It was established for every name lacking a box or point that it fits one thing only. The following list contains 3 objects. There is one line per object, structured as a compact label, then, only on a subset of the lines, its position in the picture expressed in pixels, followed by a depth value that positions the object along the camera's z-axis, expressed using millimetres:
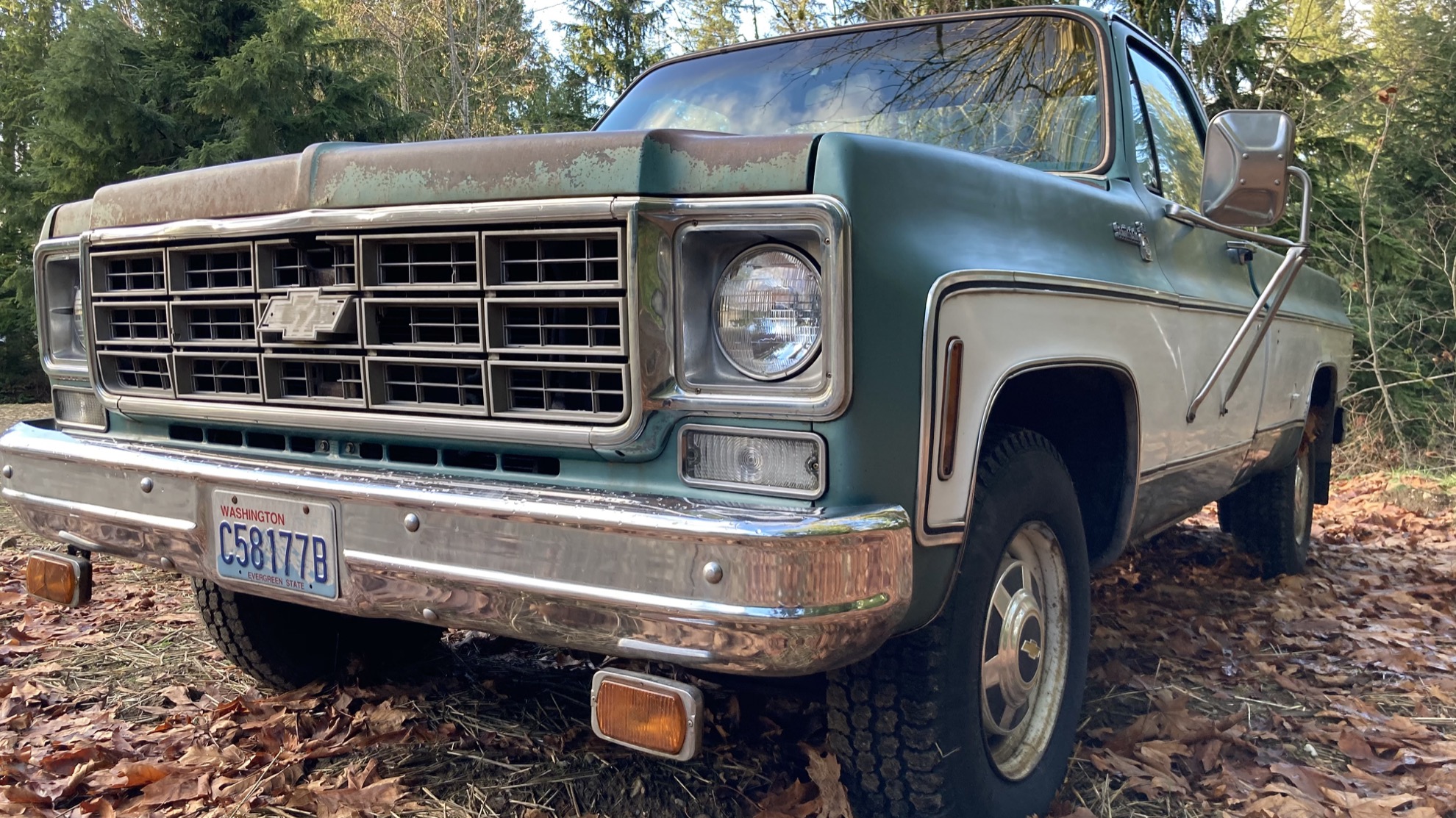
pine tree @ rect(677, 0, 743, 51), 15883
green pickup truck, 1723
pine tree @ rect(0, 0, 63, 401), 12328
